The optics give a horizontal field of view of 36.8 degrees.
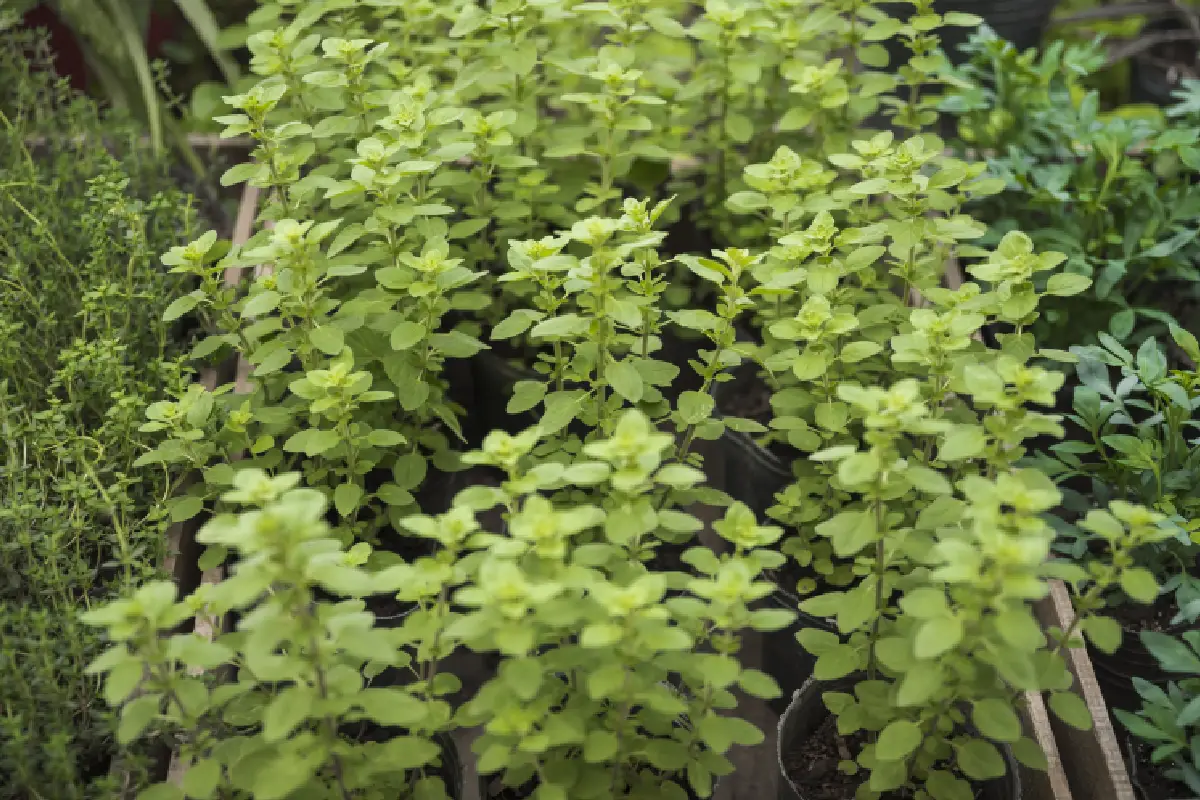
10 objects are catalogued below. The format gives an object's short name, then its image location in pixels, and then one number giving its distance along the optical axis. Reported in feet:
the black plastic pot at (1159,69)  6.00
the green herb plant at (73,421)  2.91
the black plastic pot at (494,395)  3.84
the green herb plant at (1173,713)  2.87
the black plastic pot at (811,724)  3.05
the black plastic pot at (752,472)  3.62
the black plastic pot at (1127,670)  3.37
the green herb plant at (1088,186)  3.74
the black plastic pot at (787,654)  3.41
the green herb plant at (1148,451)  3.19
